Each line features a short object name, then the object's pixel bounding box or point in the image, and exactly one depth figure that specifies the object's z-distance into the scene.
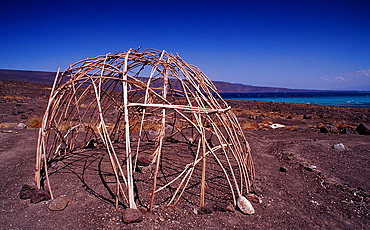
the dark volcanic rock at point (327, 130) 11.59
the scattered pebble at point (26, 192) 3.83
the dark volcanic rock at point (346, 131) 11.22
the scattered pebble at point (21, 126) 10.20
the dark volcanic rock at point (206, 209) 3.57
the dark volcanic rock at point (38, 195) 3.69
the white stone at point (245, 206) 3.66
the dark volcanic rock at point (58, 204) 3.49
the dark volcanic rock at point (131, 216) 3.17
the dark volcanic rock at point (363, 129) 10.83
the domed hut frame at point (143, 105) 3.68
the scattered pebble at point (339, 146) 7.73
